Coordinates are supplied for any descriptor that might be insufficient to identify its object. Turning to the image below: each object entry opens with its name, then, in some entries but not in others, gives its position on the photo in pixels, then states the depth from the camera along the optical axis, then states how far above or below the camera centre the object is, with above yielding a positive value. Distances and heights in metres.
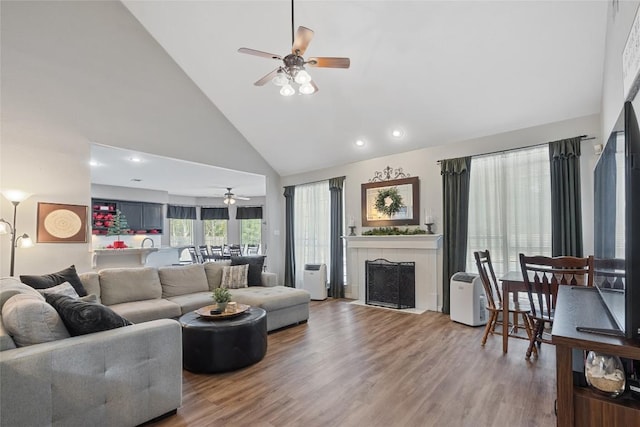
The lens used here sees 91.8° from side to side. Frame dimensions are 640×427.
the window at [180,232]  10.20 -0.41
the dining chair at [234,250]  9.76 -0.97
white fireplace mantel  4.93 -0.62
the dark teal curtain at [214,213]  10.94 +0.22
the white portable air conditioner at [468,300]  4.12 -1.12
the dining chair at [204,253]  9.09 -1.02
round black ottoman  2.85 -1.17
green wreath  5.42 +0.30
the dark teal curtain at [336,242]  6.16 -0.47
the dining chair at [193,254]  10.03 -1.14
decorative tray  3.08 -0.96
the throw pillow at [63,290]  2.69 -0.63
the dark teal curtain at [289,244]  6.95 -0.57
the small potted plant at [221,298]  3.17 -0.81
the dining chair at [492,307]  3.23 -0.98
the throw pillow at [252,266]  4.88 -0.76
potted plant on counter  8.13 -0.14
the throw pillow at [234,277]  4.70 -0.88
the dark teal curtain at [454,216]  4.63 +0.02
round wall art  3.89 -0.03
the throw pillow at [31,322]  1.78 -0.60
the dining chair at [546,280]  2.60 -0.54
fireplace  5.12 -1.12
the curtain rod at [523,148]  3.75 +0.95
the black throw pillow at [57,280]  2.87 -0.59
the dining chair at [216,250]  9.61 -0.96
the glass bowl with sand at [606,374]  1.14 -0.59
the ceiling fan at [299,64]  2.76 +1.47
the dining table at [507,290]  3.11 -0.74
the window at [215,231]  11.08 -0.42
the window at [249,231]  11.14 -0.43
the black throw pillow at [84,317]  1.96 -0.62
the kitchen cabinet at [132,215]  8.20 +0.14
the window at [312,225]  6.55 -0.14
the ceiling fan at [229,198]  8.85 +0.61
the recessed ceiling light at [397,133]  5.03 +1.40
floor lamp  3.51 -0.09
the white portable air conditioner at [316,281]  6.08 -1.23
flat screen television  1.14 -0.04
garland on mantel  5.14 -0.23
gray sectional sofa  1.61 -0.92
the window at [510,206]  4.06 +0.16
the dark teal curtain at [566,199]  3.71 +0.21
